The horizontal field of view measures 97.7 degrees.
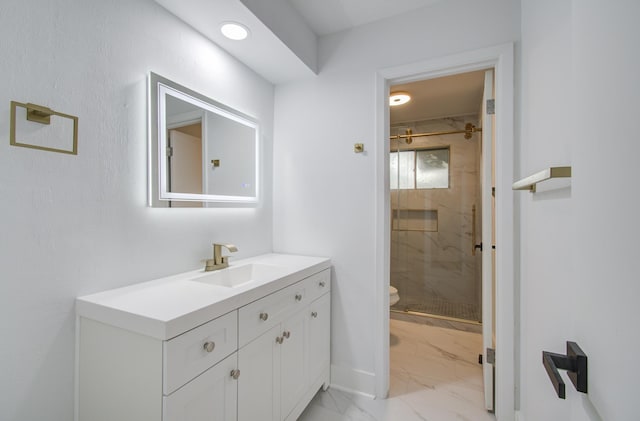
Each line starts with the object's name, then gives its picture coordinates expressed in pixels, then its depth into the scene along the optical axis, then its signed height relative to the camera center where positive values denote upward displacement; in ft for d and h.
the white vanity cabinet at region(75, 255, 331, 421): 2.92 -1.79
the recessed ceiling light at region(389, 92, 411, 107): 9.15 +3.73
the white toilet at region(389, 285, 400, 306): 9.30 -2.96
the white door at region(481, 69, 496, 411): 5.67 -0.76
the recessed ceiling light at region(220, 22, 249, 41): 4.90 +3.22
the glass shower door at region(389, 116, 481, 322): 11.23 -0.52
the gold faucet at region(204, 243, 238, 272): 5.05 -0.95
